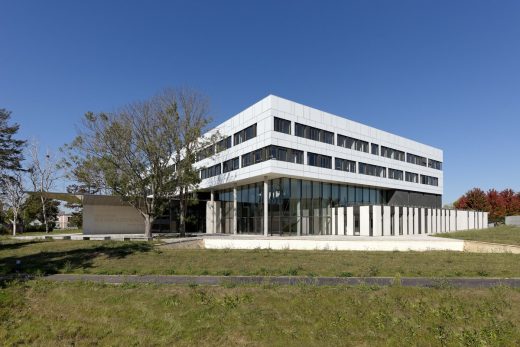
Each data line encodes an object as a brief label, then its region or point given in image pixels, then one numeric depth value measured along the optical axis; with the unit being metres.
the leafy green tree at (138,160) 35.69
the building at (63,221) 127.97
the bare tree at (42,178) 60.97
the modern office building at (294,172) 40.56
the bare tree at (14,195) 58.38
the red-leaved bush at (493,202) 85.79
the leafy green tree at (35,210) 67.51
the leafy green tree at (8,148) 41.62
